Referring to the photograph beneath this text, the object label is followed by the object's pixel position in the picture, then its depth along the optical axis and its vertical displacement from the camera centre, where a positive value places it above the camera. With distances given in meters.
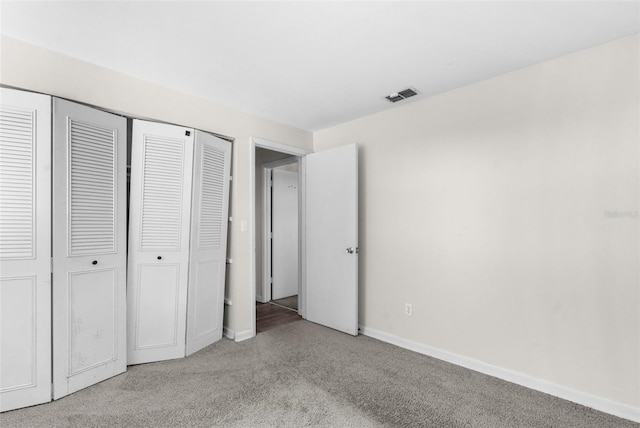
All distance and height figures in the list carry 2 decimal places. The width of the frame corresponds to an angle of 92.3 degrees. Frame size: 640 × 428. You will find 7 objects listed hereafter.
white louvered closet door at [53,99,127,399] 2.06 -0.19
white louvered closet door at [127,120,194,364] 2.54 -0.18
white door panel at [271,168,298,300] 4.86 -0.22
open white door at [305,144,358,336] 3.31 -0.21
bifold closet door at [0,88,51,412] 1.88 -0.18
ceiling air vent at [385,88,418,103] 2.75 +1.15
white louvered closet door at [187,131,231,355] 2.80 -0.19
